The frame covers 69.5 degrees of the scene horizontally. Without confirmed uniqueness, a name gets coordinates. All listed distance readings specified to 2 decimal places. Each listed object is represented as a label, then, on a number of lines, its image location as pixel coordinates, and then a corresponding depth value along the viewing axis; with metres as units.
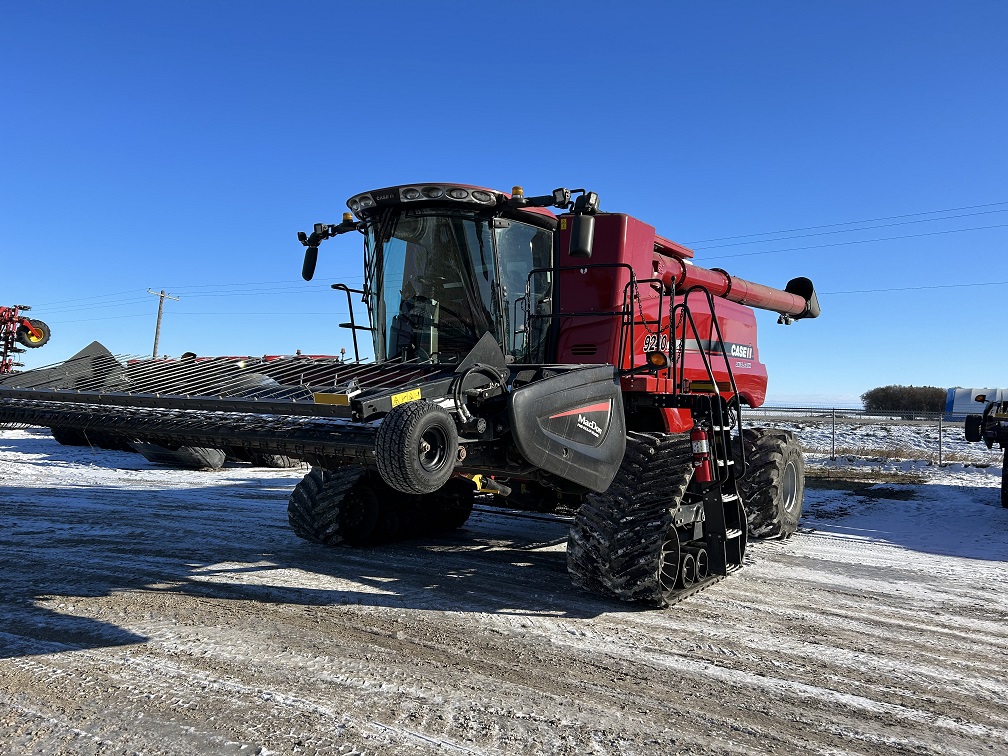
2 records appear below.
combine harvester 4.16
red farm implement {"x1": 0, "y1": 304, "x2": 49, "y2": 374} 18.62
